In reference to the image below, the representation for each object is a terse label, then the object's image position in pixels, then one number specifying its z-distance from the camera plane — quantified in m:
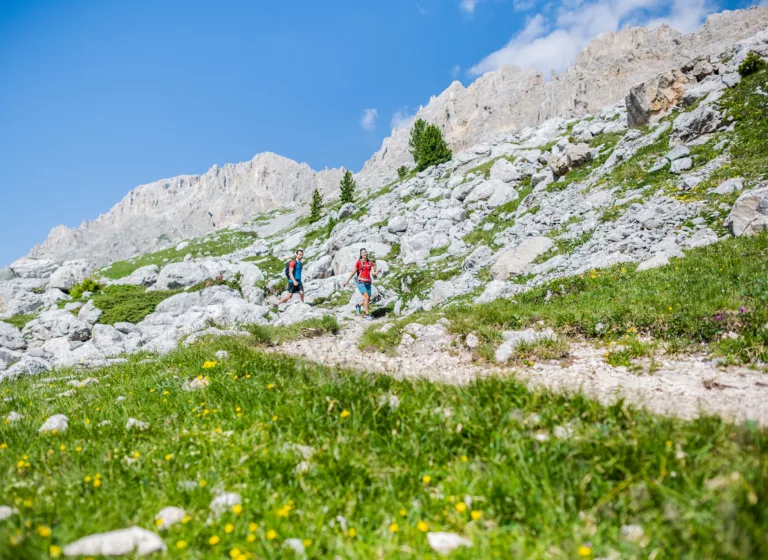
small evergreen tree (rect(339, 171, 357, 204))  67.69
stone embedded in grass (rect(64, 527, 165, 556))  2.69
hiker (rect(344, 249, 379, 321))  18.52
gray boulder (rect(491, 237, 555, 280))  18.91
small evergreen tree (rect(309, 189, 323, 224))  65.50
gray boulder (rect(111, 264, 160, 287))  40.62
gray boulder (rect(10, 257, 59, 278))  49.94
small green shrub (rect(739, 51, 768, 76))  25.21
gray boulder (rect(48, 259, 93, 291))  41.44
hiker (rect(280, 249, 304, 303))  20.61
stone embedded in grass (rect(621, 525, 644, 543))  2.62
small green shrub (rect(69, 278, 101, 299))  33.97
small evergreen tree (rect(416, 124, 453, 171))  60.47
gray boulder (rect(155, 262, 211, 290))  33.16
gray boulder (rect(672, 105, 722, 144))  23.04
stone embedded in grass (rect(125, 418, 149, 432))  5.10
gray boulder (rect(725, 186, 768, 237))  12.56
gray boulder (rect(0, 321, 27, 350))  20.66
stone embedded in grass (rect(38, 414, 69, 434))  5.36
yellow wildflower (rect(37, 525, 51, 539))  2.84
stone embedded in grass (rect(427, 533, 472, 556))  2.67
